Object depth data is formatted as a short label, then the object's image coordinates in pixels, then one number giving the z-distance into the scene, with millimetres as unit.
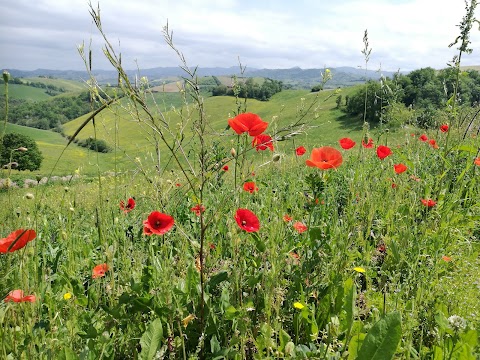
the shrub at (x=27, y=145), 42062
